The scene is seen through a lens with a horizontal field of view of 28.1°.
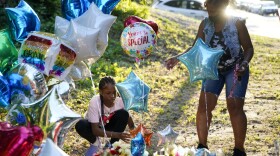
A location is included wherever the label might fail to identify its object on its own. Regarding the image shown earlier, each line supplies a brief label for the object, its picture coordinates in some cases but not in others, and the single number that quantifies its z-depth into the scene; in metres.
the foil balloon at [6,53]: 3.99
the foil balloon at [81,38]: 4.09
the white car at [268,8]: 23.23
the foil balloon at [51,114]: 3.15
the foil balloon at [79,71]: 4.30
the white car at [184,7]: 17.89
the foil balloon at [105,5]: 4.60
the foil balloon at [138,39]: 4.44
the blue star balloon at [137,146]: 3.53
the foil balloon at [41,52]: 3.91
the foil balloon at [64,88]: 4.11
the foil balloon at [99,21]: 4.23
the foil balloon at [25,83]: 3.69
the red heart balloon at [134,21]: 4.72
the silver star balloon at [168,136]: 4.14
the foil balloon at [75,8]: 4.48
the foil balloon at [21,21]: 4.20
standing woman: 4.29
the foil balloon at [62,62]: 3.95
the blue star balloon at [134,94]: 4.18
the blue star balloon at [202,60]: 4.05
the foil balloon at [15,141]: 2.74
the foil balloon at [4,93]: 3.62
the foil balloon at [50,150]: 2.73
